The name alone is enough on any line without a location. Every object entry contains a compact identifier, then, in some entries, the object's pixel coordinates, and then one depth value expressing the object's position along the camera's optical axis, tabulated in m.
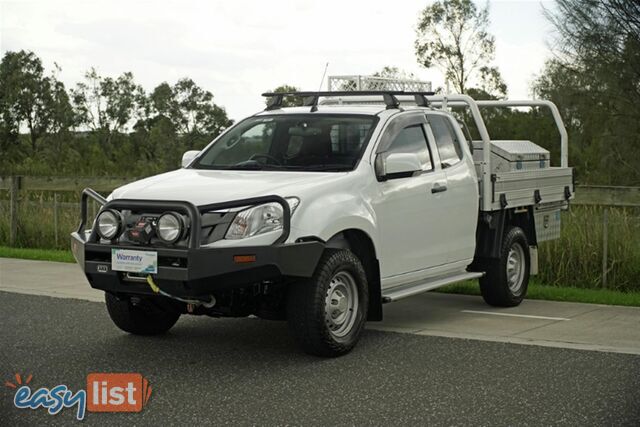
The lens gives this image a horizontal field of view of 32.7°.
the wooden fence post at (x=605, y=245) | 12.64
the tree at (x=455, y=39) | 67.75
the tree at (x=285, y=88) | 48.24
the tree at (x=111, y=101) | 72.00
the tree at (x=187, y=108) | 70.44
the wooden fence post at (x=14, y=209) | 17.72
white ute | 7.92
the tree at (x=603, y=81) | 39.06
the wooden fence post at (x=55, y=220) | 17.42
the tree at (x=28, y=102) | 68.25
